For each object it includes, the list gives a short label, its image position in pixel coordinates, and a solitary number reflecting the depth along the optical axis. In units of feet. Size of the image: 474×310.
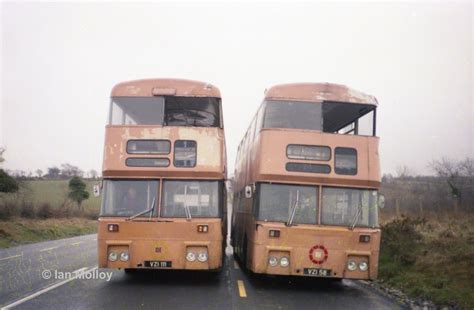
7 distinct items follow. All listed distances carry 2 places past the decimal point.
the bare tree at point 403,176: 134.35
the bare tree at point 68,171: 210.73
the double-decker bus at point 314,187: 34.45
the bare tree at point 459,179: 77.71
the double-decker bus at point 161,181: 34.60
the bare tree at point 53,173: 207.49
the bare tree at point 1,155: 94.17
